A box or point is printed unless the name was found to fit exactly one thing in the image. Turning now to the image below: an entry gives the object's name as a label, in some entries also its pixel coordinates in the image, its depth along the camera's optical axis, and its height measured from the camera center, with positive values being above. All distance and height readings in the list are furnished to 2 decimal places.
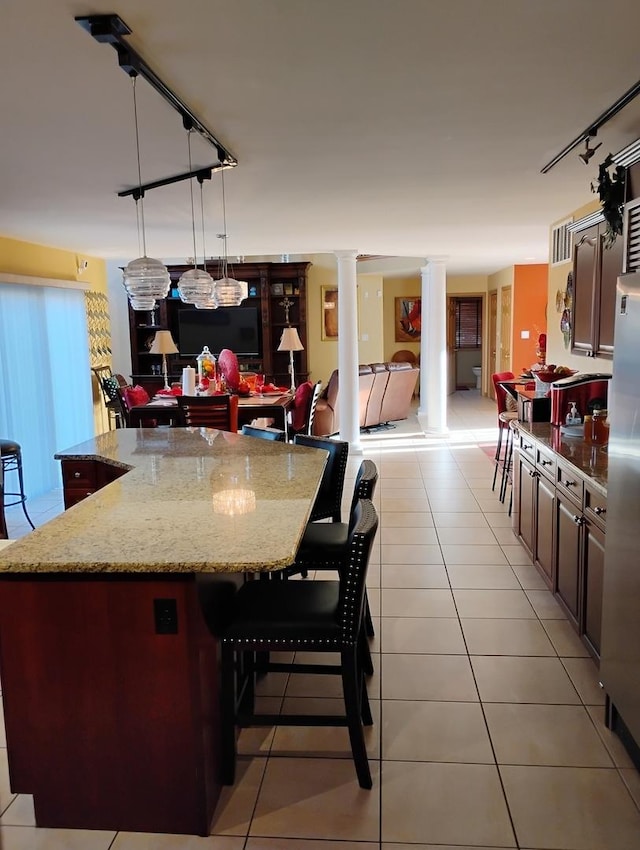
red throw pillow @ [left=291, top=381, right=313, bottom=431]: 6.57 -0.62
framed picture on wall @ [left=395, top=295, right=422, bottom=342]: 12.49 +0.43
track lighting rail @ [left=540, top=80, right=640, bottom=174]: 2.49 +0.93
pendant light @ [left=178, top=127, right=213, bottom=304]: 4.62 +0.44
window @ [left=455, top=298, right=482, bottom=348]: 13.23 +0.36
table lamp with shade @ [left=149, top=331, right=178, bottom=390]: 9.27 +0.05
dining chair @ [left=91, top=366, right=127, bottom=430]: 7.98 -0.50
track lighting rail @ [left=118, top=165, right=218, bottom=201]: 3.53 +0.96
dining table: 5.99 -0.59
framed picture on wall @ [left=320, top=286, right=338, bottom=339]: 10.80 +0.50
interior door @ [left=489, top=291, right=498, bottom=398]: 11.88 +0.12
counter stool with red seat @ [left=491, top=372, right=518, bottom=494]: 5.76 -0.63
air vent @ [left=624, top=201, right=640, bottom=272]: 2.53 +0.39
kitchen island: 1.85 -0.92
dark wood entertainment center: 10.48 +0.44
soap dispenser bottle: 3.90 -0.47
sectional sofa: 8.51 -0.78
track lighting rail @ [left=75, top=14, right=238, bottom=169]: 1.82 +0.91
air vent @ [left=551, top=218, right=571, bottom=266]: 5.14 +0.76
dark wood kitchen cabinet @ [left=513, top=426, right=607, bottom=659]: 2.71 -0.94
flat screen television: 10.65 +0.30
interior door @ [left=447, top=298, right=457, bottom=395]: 13.08 -0.06
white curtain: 5.91 -0.25
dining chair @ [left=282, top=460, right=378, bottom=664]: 2.71 -0.86
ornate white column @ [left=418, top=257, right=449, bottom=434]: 8.72 -0.08
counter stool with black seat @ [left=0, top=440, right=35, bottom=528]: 4.84 -0.76
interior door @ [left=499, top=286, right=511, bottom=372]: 10.65 +0.16
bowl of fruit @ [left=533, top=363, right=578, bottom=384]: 4.34 -0.24
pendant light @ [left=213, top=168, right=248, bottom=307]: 5.14 +0.43
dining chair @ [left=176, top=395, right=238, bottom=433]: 5.38 -0.54
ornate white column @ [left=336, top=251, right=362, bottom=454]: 7.88 -0.05
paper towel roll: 6.04 -0.31
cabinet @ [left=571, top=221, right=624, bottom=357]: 3.50 +0.27
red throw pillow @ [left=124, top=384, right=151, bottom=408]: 6.54 -0.49
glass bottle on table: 6.62 -0.22
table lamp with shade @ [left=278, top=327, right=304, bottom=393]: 8.12 +0.04
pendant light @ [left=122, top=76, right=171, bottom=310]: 3.69 +0.40
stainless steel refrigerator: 2.12 -0.66
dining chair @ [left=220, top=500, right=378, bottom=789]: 2.04 -0.90
